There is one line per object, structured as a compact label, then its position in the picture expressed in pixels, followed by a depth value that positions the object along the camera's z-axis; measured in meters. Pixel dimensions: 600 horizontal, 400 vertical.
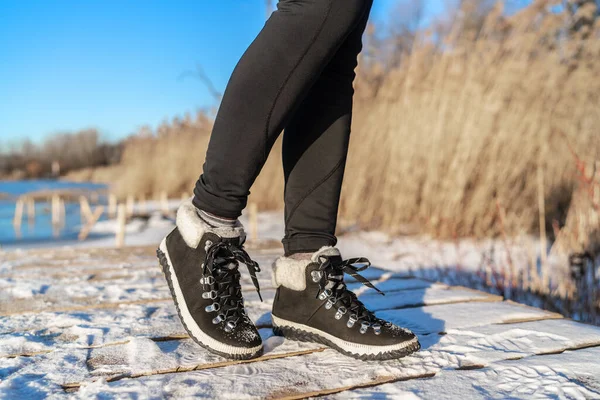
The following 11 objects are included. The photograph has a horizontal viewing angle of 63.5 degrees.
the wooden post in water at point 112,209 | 8.38
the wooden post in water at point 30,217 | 8.66
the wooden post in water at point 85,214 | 7.95
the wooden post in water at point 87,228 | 5.98
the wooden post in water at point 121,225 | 3.95
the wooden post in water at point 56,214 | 8.03
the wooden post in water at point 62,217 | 8.00
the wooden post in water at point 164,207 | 6.85
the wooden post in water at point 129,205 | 6.93
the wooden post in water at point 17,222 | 7.56
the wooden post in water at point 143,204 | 8.14
